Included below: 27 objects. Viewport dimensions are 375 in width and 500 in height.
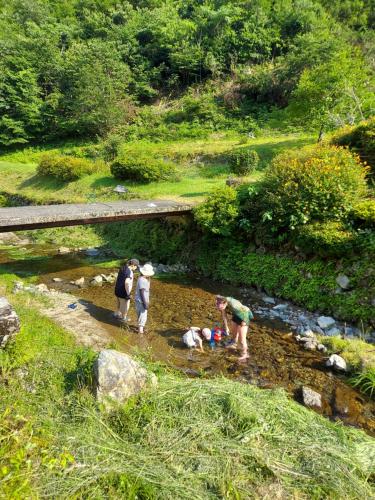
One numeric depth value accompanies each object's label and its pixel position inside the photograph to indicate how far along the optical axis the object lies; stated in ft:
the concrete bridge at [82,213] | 36.40
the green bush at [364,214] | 32.63
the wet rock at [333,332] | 28.80
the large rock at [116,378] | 15.99
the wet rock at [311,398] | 19.71
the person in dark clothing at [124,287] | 29.35
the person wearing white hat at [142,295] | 27.84
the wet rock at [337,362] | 23.34
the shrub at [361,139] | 44.55
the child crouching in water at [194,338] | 26.02
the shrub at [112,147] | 90.84
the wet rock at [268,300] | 35.56
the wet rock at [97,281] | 39.45
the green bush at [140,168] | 69.88
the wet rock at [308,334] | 27.89
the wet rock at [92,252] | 51.85
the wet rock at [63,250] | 52.52
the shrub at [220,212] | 41.29
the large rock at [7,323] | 18.80
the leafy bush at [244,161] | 63.57
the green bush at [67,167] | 79.61
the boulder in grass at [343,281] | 31.78
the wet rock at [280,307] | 33.76
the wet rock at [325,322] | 30.25
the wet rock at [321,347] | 25.84
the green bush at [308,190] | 34.88
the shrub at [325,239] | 32.71
